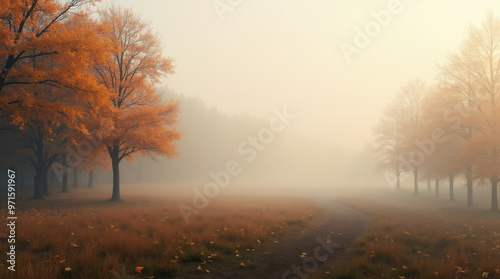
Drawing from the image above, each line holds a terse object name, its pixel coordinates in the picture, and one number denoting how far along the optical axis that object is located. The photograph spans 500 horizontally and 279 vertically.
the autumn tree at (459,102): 20.22
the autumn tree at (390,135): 38.00
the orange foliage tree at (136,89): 19.23
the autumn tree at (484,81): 19.06
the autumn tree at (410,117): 32.94
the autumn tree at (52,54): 11.09
